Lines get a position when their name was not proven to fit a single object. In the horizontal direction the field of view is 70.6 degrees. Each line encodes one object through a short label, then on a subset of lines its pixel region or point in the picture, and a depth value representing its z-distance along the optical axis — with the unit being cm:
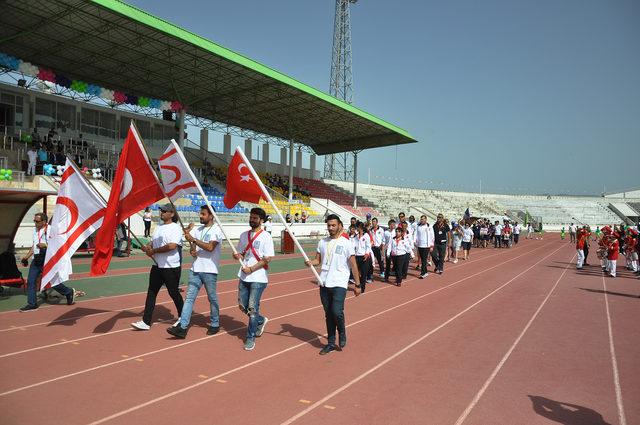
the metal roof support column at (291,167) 3547
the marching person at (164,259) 604
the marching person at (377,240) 1250
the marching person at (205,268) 588
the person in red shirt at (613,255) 1427
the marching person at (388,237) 1200
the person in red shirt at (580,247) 1671
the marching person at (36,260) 725
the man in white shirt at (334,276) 555
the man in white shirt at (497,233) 2658
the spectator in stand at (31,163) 1955
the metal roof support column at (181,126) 2732
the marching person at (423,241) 1310
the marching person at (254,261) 570
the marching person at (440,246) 1416
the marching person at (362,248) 1078
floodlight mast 5625
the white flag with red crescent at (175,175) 643
